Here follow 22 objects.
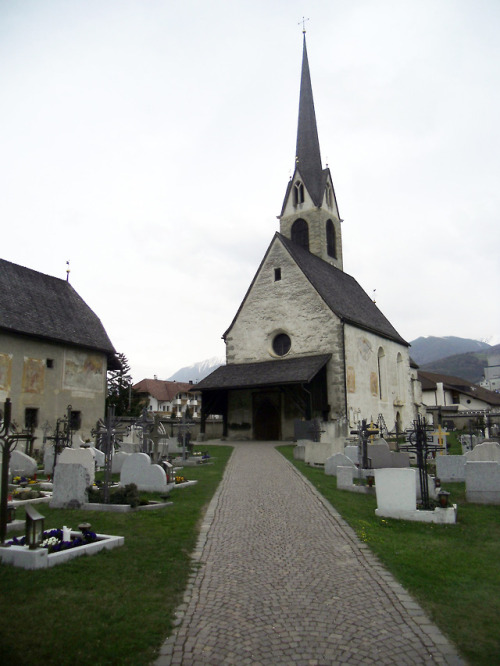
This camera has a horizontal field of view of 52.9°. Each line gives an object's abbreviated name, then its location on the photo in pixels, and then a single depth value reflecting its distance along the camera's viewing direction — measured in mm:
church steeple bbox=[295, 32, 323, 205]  41500
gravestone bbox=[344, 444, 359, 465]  16655
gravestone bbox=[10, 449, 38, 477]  16125
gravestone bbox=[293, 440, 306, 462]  19891
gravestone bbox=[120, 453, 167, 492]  12492
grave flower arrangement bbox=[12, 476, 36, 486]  13719
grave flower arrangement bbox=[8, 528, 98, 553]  6684
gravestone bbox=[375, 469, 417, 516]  9680
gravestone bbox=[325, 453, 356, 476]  14828
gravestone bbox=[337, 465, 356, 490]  12777
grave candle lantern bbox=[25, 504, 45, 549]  6344
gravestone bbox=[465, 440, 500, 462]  13844
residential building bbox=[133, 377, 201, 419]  81062
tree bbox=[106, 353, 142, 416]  41212
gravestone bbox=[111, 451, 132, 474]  16828
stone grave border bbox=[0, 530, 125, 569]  6218
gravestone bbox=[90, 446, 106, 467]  17592
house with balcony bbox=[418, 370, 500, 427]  61219
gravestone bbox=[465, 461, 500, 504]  11398
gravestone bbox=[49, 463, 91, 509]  10352
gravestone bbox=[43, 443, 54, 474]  16609
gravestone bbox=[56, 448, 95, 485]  14000
